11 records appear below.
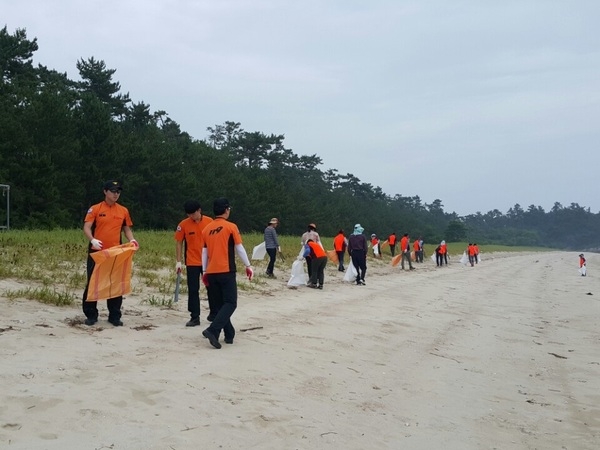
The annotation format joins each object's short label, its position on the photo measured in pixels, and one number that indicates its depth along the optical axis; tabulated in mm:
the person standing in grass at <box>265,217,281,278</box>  15070
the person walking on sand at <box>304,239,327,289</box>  13781
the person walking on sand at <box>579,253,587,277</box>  27469
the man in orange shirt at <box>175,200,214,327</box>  7555
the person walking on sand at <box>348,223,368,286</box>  15688
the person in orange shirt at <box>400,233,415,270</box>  25938
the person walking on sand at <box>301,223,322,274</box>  14852
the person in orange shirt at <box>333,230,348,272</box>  19833
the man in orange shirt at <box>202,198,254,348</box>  6516
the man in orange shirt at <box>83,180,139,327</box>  6883
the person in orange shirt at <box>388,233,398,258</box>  30203
